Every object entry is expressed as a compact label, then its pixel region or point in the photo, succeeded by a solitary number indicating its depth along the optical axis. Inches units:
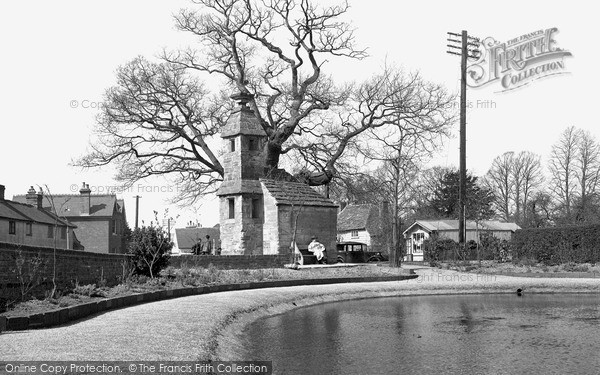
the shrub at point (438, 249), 1741.1
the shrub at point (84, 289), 681.2
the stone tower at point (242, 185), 1439.5
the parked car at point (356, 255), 1860.0
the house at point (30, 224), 1891.0
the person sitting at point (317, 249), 1418.6
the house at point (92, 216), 2593.5
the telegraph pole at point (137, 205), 2520.7
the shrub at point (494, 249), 1724.9
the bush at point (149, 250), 941.8
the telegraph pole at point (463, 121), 1601.9
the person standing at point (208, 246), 1514.8
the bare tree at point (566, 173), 2498.8
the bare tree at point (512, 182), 2950.3
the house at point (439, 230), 2402.8
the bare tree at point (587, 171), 2452.0
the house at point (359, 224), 2858.3
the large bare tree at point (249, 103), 1619.1
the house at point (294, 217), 1417.3
